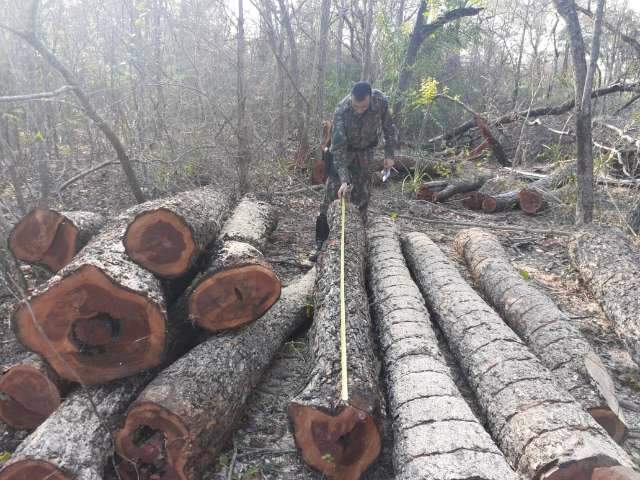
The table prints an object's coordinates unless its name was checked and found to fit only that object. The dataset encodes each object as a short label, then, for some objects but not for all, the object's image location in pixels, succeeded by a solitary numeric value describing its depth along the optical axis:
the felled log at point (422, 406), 1.88
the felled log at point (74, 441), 1.96
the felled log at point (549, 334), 2.49
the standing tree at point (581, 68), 5.02
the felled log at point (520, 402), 1.94
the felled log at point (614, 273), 3.45
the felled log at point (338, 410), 2.08
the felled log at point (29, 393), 2.46
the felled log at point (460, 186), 7.74
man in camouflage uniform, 4.69
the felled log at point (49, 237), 3.64
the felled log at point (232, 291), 2.79
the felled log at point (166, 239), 2.87
